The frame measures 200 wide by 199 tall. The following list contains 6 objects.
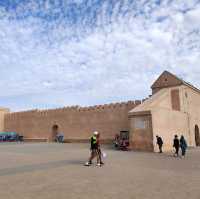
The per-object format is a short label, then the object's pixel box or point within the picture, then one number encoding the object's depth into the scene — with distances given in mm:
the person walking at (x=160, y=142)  14058
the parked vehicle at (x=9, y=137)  28780
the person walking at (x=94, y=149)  9216
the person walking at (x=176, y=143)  12648
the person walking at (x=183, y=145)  12541
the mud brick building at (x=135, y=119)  15267
